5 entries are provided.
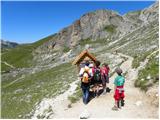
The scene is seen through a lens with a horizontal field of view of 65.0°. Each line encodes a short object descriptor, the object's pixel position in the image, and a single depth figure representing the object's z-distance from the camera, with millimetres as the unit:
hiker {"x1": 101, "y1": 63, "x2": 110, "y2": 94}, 9650
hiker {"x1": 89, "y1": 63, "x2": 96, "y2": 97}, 9276
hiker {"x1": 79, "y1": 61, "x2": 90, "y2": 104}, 8710
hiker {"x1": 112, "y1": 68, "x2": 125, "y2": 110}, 8119
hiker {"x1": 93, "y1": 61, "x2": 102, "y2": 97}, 9528
